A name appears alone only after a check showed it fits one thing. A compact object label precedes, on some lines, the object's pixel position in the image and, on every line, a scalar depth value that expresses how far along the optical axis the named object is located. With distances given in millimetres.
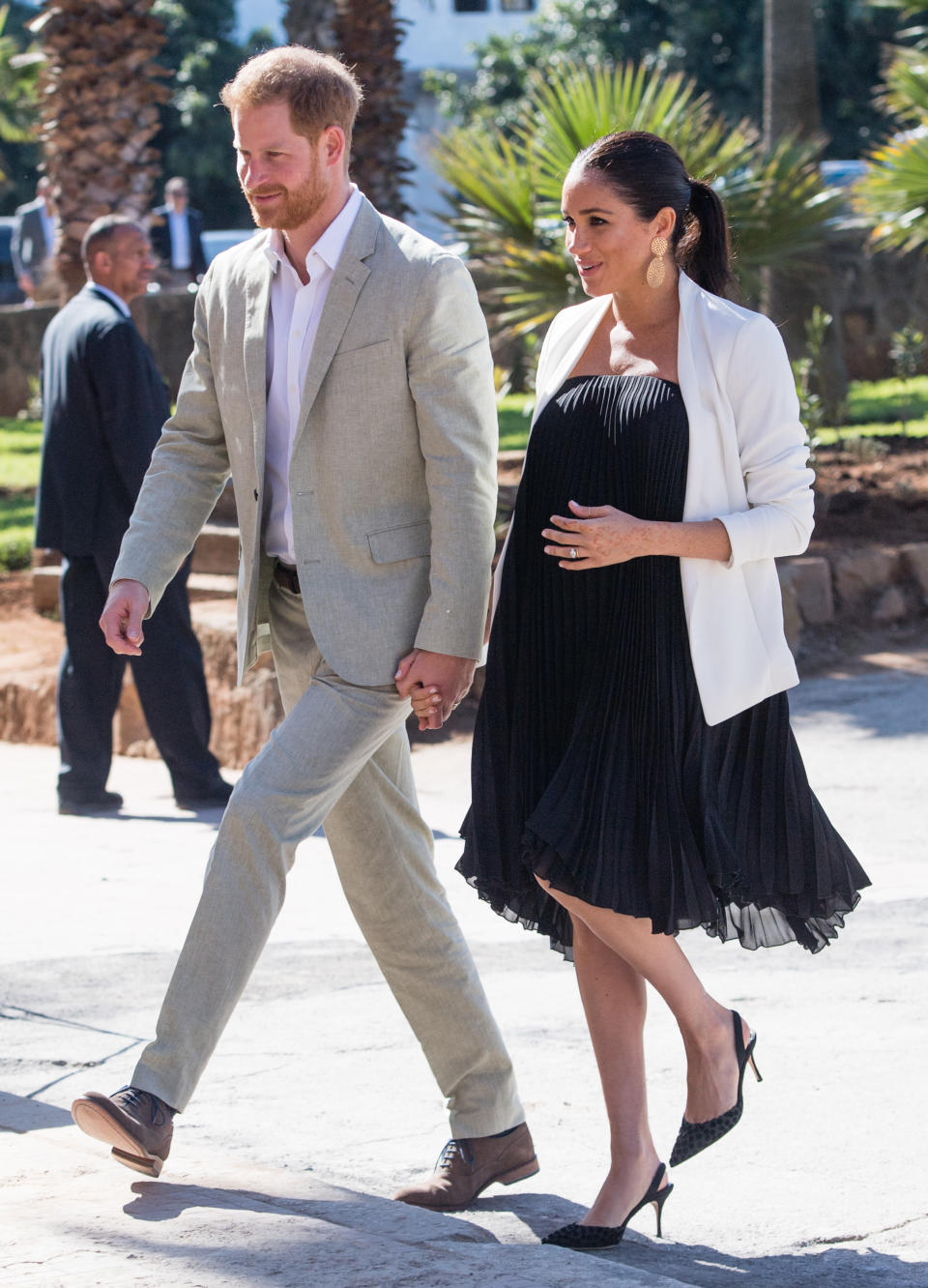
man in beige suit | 5793
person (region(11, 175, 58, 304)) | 31844
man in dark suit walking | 12641
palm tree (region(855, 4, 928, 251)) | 20219
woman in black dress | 5766
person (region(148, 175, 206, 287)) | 31922
